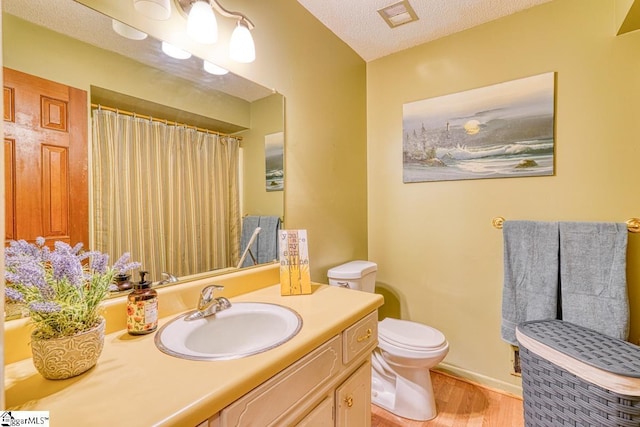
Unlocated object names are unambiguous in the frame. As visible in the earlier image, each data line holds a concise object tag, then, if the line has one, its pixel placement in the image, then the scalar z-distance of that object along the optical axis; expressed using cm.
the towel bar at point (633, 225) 147
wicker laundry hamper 108
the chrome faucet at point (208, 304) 102
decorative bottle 88
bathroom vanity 58
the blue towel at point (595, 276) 142
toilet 155
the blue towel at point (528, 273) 159
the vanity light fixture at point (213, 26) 110
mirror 82
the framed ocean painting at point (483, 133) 168
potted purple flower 65
